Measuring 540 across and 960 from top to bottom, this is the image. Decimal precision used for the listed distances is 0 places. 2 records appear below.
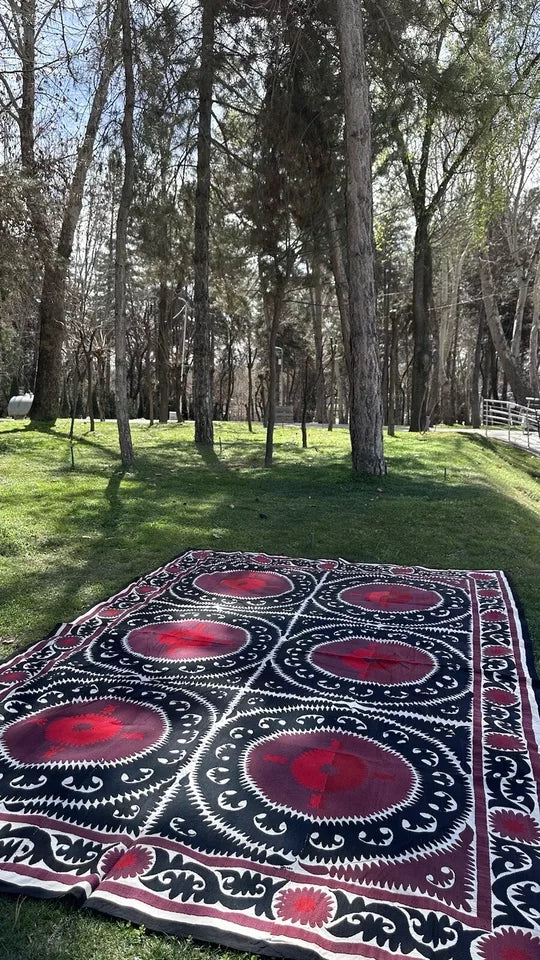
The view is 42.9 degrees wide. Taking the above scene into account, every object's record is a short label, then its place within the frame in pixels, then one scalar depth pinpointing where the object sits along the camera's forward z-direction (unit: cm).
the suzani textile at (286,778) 185
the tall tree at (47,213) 942
